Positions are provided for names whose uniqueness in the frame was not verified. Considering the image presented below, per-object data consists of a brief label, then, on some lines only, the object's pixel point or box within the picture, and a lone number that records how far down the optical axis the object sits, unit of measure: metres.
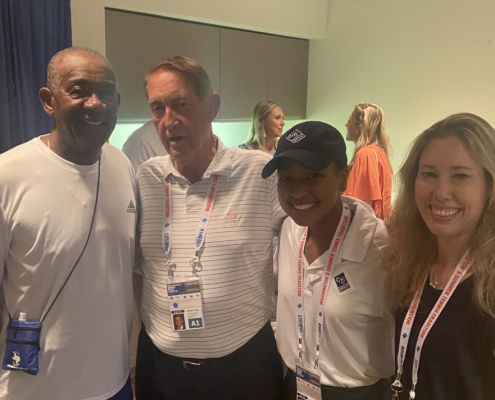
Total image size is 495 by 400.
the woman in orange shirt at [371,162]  3.76
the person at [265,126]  4.24
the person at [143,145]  3.17
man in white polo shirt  1.57
